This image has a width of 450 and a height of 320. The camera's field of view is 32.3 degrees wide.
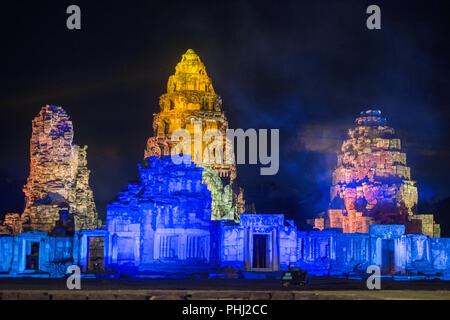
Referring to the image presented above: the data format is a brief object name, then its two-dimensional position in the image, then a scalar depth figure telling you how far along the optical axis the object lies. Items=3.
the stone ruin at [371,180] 86.56
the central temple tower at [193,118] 87.25
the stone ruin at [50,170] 75.50
